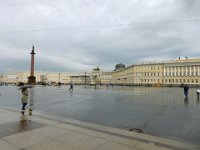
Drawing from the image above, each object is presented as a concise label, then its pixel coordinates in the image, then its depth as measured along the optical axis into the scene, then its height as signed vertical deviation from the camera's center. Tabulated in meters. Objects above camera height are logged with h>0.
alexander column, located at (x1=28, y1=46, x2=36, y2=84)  55.05 +7.80
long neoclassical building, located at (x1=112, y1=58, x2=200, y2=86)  81.46 +5.24
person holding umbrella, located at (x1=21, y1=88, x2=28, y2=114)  7.86 -0.83
